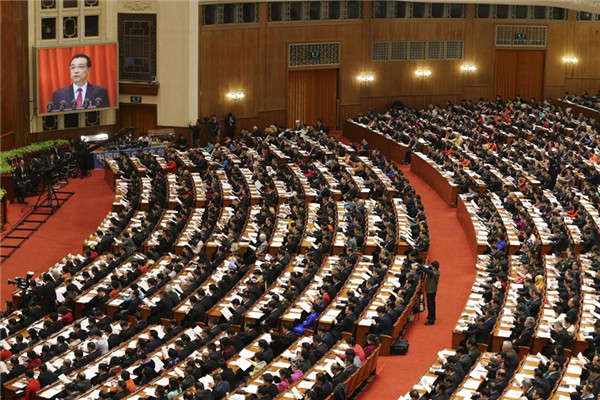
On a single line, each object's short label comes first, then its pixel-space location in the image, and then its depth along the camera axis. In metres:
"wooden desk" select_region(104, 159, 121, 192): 32.25
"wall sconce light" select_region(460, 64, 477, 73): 43.12
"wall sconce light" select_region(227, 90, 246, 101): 37.94
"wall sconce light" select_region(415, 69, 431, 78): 42.38
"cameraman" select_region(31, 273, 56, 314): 21.69
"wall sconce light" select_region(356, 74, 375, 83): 41.28
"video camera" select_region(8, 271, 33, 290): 21.93
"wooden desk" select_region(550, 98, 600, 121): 38.88
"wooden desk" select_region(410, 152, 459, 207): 29.39
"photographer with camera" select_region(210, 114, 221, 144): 36.66
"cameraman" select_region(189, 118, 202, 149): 36.28
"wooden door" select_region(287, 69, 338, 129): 40.44
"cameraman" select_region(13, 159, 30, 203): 30.78
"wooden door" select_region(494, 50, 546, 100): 43.88
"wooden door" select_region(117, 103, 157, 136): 37.72
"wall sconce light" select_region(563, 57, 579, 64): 43.75
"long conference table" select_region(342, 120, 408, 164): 35.12
